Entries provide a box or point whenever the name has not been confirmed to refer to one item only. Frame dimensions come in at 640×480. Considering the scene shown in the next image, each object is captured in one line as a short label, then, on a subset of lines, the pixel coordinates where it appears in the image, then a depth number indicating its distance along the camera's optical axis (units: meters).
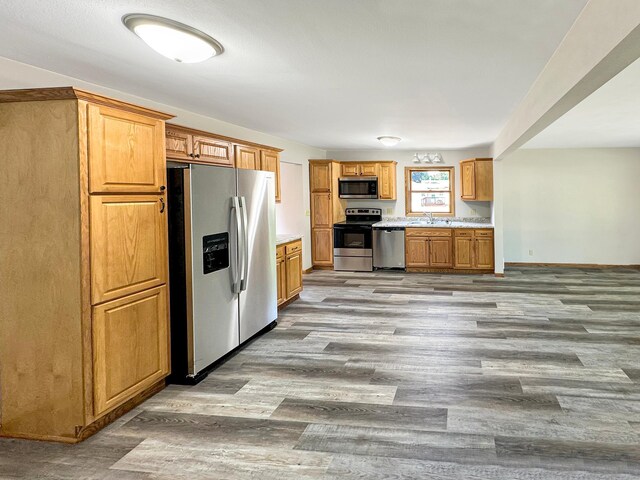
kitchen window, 10.22
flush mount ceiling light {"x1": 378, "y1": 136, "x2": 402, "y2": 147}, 7.60
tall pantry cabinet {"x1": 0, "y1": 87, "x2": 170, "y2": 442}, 2.86
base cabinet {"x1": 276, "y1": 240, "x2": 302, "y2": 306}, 6.24
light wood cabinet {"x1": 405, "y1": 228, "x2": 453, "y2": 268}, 9.34
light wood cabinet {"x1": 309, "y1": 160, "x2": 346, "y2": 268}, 9.87
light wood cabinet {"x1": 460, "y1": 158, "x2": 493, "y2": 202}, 9.25
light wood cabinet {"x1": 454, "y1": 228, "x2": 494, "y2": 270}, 9.09
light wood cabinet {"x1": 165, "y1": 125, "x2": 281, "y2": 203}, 4.55
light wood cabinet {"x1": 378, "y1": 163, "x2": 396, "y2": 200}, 10.13
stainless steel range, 9.69
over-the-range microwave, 10.11
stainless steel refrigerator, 3.86
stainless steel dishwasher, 9.59
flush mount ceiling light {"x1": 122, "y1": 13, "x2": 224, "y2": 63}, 2.62
